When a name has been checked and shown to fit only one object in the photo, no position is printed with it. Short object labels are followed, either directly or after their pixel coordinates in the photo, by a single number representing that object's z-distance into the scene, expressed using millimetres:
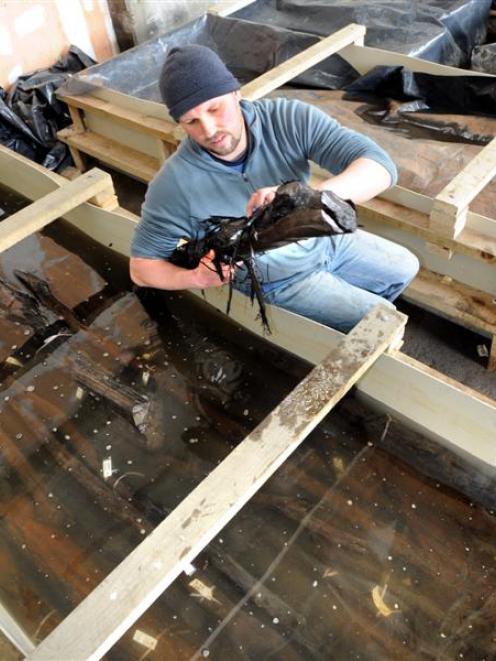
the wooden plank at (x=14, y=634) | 1331
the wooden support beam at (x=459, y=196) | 1907
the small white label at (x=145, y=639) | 1382
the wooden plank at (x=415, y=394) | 1521
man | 1490
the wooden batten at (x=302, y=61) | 2529
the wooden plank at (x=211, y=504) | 1099
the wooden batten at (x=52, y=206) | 2113
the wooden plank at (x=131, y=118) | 2559
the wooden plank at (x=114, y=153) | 2861
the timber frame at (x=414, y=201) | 1974
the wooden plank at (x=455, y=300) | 2082
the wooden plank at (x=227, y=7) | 3426
